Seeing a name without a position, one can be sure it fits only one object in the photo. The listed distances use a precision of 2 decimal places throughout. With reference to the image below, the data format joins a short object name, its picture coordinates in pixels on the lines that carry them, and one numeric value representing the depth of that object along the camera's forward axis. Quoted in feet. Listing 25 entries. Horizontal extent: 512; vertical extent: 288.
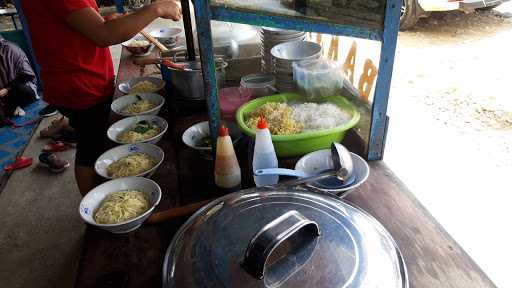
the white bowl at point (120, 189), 4.17
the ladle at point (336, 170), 4.18
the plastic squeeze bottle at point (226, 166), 4.60
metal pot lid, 2.56
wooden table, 3.65
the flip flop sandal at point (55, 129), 14.57
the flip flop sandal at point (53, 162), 12.49
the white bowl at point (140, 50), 10.62
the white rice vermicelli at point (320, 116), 5.47
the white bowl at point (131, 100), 7.59
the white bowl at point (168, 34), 10.89
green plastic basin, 5.12
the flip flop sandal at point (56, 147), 13.84
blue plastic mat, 13.85
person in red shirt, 6.64
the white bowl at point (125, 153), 5.60
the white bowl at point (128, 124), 6.64
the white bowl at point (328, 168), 4.33
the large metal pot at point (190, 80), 6.81
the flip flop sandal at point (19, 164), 12.93
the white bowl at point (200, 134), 5.78
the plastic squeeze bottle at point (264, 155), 4.52
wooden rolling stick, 4.39
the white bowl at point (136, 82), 8.49
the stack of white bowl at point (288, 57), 6.50
